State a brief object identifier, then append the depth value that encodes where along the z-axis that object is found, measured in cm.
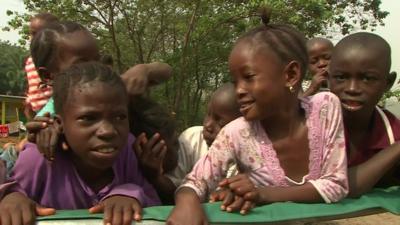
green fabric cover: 130
